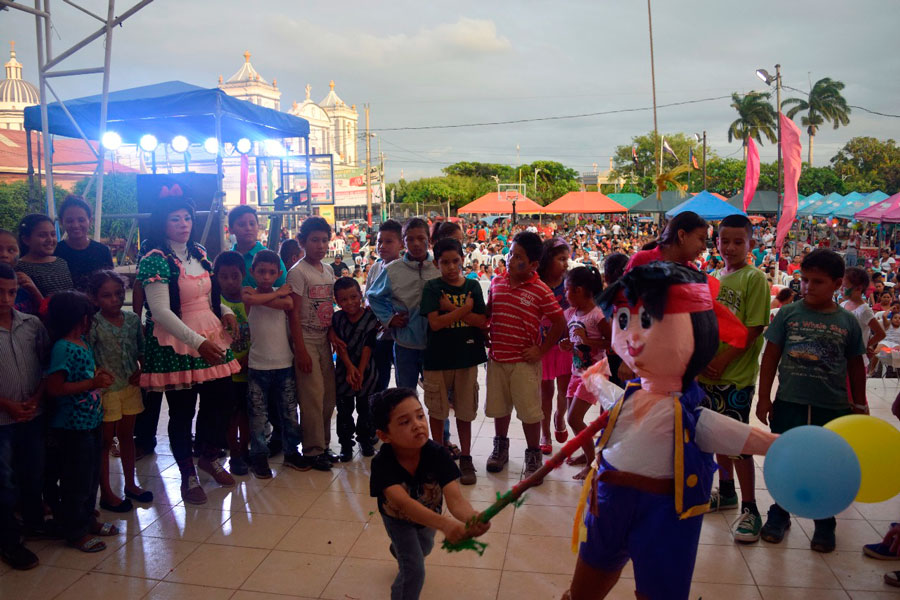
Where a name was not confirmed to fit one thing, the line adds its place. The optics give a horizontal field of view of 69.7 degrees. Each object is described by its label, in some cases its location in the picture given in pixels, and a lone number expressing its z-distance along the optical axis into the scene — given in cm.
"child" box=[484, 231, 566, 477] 373
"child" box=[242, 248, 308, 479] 382
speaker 701
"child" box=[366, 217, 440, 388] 399
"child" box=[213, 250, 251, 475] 390
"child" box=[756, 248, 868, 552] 291
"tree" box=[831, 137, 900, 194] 4203
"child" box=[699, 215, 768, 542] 313
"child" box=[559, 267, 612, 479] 366
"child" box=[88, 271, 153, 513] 340
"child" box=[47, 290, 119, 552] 303
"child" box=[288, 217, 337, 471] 400
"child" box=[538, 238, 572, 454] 425
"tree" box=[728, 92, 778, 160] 4353
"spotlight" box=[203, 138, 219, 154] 912
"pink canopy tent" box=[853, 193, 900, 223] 1477
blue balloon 166
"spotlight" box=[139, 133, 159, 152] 870
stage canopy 695
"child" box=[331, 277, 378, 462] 404
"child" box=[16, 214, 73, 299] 345
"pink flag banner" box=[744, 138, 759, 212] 1242
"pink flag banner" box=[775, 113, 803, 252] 902
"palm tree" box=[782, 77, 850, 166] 4353
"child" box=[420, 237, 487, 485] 369
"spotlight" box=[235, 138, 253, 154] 877
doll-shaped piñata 193
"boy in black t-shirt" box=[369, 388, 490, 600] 226
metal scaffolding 564
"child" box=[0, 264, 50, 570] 287
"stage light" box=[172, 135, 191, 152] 856
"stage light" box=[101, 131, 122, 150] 819
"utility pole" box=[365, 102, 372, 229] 3396
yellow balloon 179
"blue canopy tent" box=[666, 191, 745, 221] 1508
